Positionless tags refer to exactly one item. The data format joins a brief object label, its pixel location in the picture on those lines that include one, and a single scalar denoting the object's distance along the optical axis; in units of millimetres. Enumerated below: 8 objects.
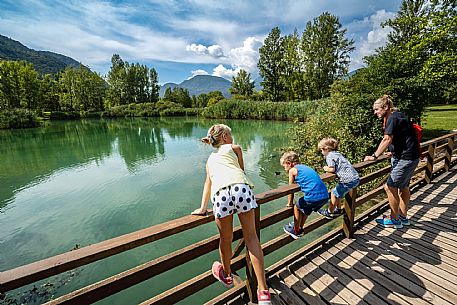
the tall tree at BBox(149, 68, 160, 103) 65500
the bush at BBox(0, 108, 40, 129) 32344
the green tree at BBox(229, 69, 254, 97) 53262
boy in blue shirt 2375
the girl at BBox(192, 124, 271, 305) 1834
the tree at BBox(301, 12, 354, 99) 32281
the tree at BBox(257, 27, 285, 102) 39500
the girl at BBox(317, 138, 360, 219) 2758
